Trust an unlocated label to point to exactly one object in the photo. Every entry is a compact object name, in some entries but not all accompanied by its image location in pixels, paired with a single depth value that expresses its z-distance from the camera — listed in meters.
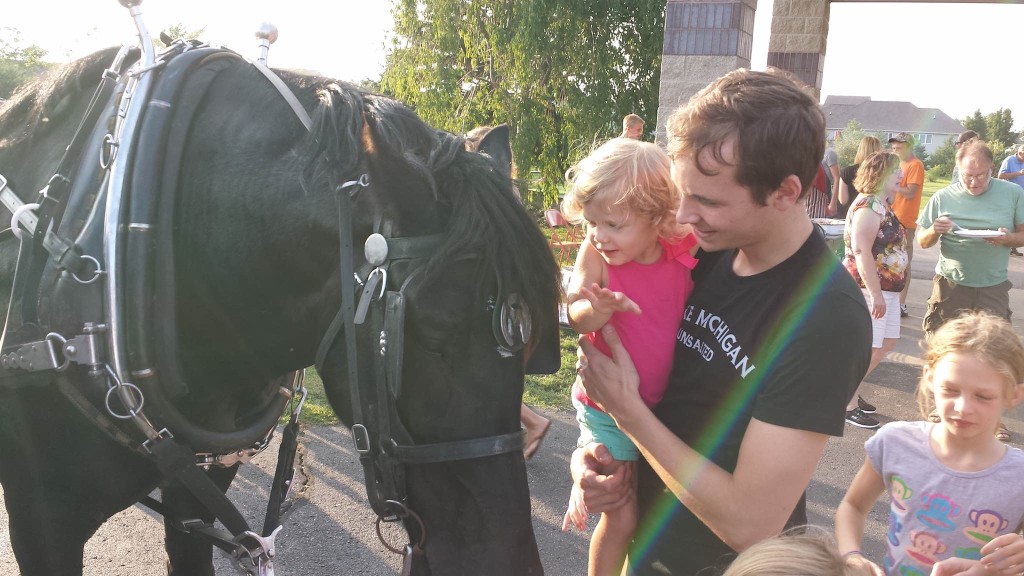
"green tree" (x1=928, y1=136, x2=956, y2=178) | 58.11
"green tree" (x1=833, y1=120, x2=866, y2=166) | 44.22
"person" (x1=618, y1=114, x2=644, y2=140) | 6.37
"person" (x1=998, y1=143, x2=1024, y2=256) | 10.55
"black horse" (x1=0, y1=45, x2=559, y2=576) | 1.43
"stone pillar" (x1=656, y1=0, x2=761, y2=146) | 6.46
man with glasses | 5.06
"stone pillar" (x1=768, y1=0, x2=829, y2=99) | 8.51
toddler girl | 1.66
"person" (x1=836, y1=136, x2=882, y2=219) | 7.36
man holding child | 1.32
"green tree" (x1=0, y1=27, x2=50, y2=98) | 9.50
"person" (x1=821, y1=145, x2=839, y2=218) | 7.70
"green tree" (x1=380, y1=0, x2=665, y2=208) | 12.77
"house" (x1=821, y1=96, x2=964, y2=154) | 86.31
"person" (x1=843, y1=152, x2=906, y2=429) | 4.98
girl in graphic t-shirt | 1.90
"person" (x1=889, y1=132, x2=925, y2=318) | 7.96
